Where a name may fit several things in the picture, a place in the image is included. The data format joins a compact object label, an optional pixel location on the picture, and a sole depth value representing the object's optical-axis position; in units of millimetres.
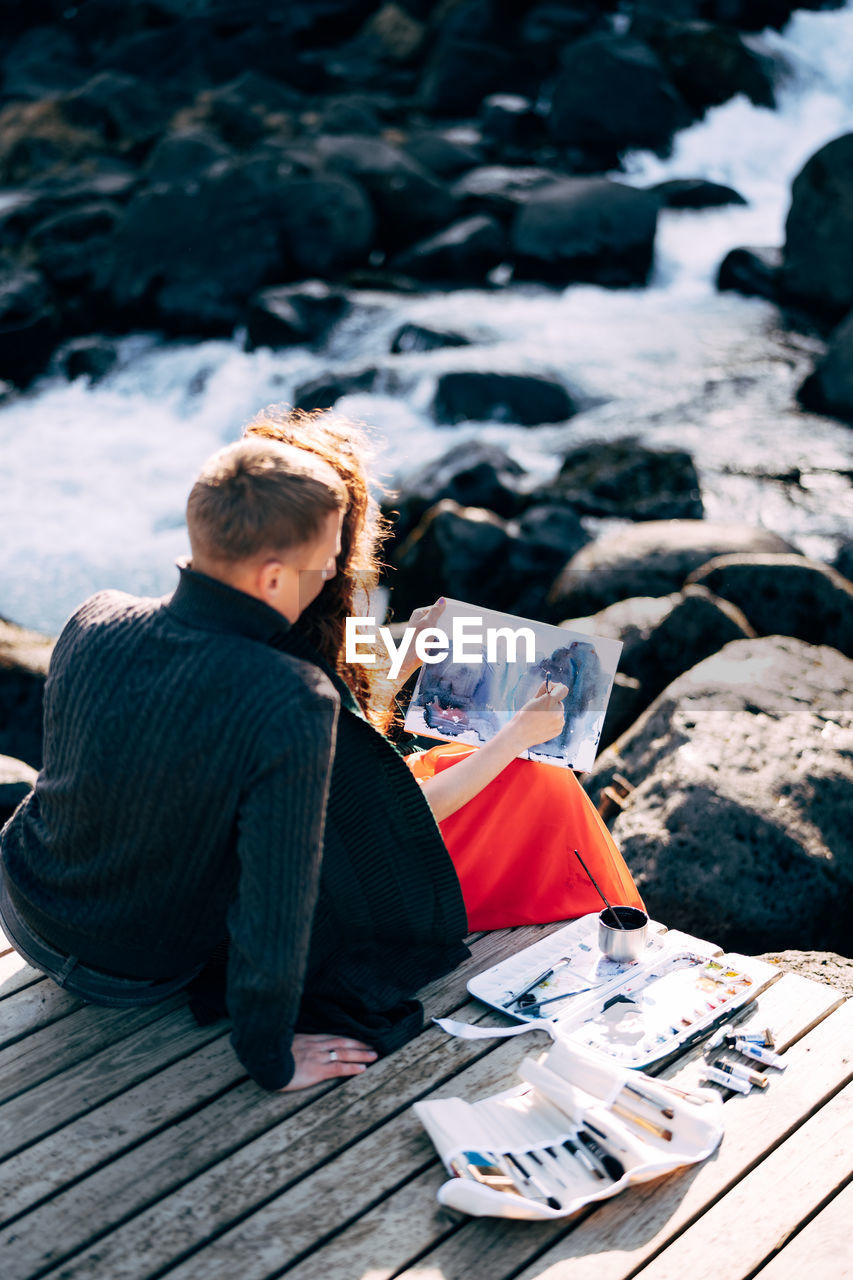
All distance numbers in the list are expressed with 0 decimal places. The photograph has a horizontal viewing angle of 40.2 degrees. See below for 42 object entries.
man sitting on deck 1946
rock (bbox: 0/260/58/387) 12500
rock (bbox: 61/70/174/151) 18938
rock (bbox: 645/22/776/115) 18844
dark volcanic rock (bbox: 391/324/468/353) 11336
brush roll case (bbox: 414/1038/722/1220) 2014
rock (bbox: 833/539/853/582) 7145
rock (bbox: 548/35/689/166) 17844
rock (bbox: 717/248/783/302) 13227
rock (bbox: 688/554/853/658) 5734
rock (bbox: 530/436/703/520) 7664
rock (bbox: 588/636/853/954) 3605
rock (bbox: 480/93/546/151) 18844
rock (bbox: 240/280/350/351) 12078
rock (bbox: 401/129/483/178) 16391
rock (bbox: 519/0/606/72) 20969
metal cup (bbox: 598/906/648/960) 2627
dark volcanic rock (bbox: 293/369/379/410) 10359
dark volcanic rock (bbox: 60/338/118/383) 12398
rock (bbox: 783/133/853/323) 11906
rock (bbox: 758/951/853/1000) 3111
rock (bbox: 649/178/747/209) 16125
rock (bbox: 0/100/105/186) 17844
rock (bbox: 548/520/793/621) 6172
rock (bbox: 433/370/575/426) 9969
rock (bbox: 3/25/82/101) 22531
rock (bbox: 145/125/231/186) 15273
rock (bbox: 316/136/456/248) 14312
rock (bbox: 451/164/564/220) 14805
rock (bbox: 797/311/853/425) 9898
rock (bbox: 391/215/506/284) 13695
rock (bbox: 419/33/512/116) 20406
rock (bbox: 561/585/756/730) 5223
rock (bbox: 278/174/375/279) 13609
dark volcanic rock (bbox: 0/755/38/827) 4004
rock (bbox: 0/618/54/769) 4953
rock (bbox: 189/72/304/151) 18000
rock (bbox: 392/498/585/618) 6898
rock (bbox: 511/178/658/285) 13594
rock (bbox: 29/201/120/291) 13617
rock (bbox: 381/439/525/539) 7973
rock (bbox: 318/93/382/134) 17453
